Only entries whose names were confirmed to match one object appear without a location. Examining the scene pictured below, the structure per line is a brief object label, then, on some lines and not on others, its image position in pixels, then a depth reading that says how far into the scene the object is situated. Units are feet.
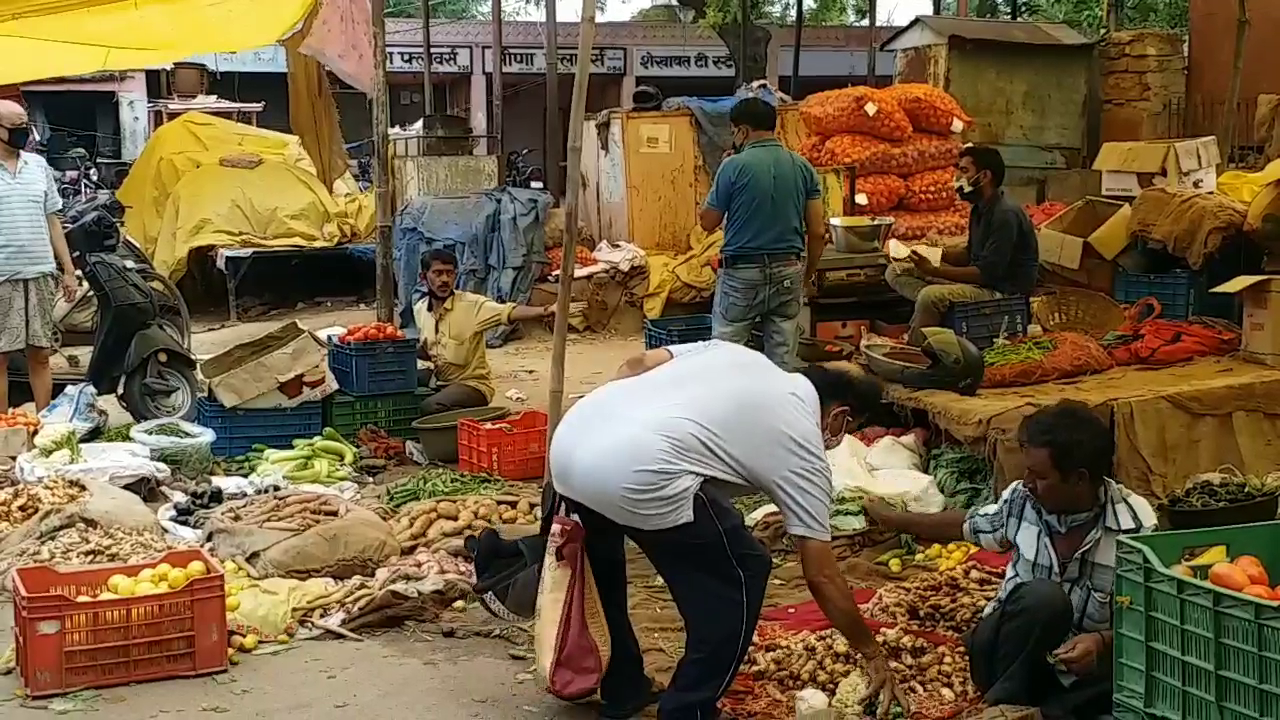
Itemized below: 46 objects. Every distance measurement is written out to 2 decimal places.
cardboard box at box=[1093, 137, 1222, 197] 33.94
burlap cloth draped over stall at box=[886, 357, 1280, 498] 22.21
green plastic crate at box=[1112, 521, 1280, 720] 11.05
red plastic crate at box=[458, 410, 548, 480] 26.17
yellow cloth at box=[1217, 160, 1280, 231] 27.53
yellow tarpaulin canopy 20.52
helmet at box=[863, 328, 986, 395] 23.50
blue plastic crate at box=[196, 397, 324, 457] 27.53
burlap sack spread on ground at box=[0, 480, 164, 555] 21.08
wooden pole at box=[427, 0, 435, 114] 63.05
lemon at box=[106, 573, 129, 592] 16.78
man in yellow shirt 28.32
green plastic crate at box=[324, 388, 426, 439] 28.58
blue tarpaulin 45.98
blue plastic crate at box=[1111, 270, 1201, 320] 29.01
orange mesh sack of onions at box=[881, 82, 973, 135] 43.68
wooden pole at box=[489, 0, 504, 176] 59.11
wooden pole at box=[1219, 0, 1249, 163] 41.88
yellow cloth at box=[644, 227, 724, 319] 43.86
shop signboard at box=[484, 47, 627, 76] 84.79
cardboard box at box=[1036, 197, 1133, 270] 30.50
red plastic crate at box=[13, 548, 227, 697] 15.90
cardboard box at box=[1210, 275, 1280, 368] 24.38
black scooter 29.14
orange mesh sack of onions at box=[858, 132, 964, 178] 42.88
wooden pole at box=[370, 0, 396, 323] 39.40
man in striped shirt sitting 13.21
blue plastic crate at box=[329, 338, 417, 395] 28.37
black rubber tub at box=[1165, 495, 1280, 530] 18.43
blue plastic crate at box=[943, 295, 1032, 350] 26.30
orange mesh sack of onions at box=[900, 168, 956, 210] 43.39
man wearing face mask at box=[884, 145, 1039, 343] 26.03
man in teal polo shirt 26.23
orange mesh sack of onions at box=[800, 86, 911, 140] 42.68
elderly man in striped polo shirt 27.66
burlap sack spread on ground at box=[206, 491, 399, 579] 19.86
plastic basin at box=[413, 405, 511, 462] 27.76
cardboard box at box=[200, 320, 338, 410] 27.32
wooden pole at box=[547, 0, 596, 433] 18.85
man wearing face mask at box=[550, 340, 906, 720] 13.19
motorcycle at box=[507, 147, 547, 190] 66.59
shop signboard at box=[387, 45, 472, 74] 84.02
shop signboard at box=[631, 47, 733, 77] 85.46
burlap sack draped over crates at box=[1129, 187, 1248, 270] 27.84
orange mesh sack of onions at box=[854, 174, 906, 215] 42.54
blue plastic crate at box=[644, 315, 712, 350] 35.14
